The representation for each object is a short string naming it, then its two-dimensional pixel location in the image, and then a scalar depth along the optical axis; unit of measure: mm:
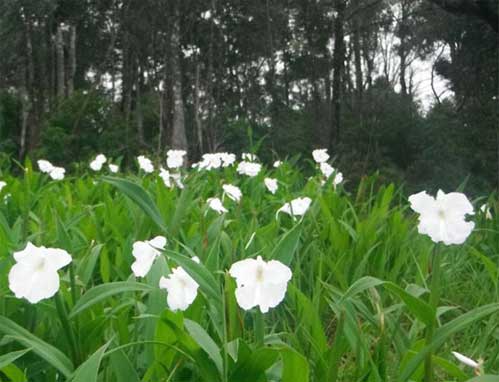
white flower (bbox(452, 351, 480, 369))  867
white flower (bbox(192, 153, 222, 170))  3301
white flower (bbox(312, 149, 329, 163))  3258
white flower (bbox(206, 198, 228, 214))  1953
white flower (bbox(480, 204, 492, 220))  2504
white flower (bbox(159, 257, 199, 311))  1085
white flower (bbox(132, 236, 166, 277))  1225
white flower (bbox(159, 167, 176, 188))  3043
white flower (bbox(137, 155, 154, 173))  3338
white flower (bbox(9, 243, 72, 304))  971
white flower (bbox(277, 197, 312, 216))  1987
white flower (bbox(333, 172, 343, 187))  3146
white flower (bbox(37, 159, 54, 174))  3326
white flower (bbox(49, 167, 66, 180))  3314
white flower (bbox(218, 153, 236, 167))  3357
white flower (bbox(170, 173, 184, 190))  2941
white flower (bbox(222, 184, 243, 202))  2240
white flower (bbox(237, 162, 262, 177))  3152
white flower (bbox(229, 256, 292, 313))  922
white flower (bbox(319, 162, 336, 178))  3180
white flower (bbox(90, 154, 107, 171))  3492
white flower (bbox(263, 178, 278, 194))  2818
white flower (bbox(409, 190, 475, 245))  970
